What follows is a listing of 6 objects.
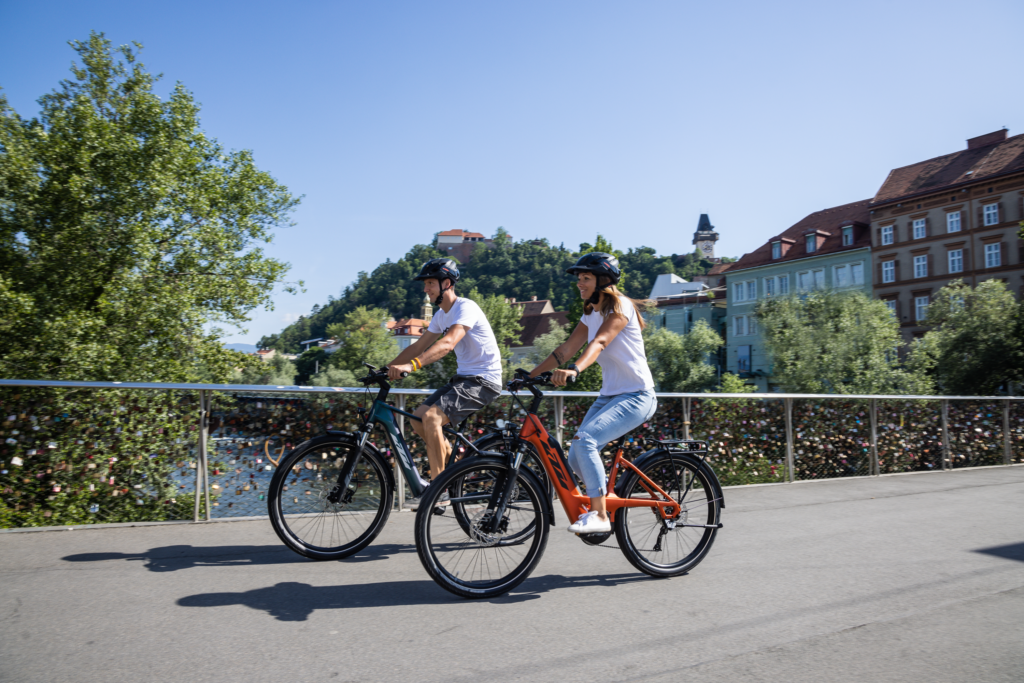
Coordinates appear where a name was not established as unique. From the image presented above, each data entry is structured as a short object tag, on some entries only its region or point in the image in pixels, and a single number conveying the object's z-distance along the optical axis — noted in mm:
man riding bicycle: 4734
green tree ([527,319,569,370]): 70162
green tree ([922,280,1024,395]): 31109
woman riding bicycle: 4113
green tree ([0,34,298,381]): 16578
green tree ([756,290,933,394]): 39656
